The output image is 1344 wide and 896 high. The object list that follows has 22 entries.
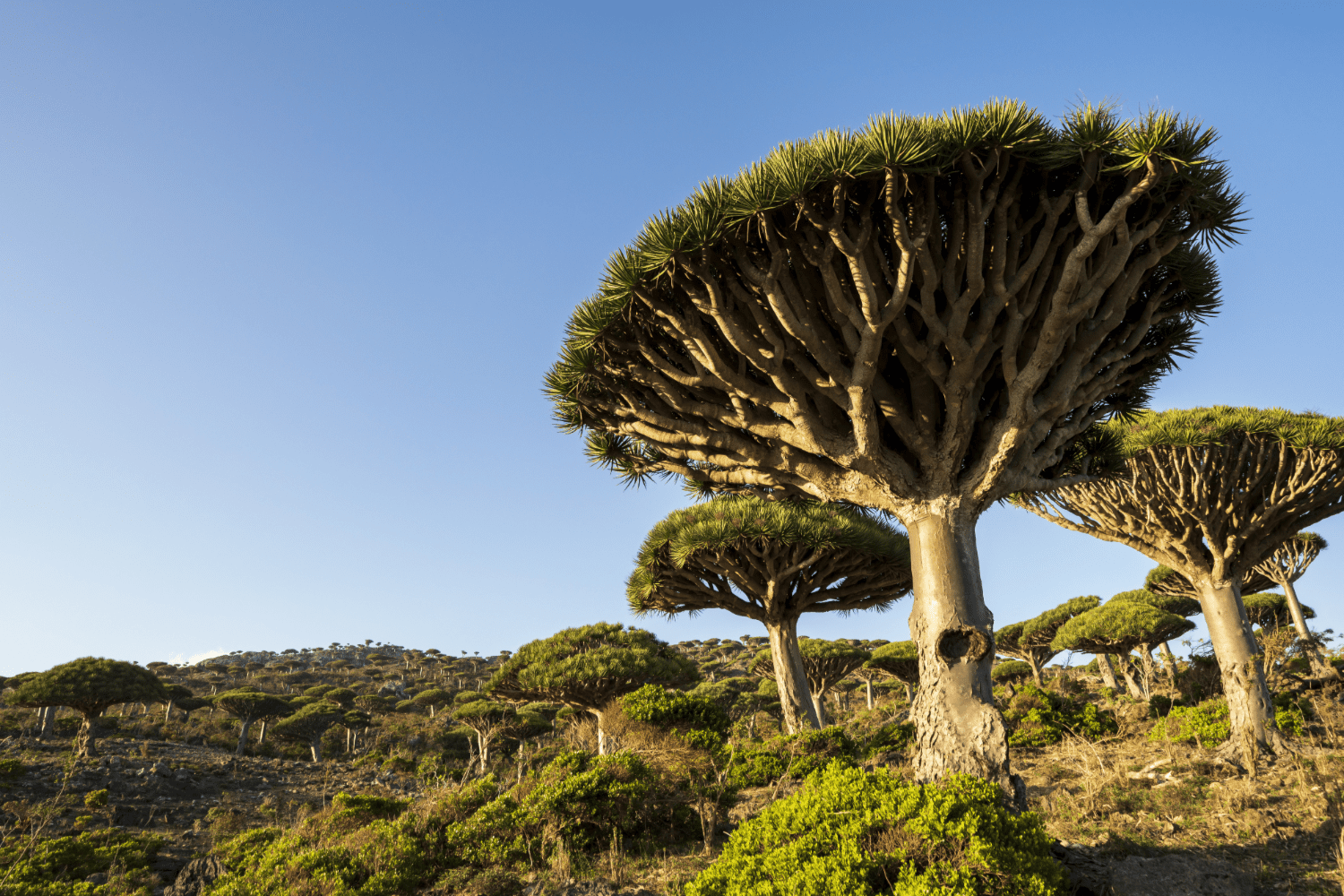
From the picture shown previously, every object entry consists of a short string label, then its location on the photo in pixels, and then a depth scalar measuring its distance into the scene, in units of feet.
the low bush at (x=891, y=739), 46.16
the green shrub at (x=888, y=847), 13.66
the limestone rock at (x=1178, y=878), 15.89
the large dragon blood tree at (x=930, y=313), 19.93
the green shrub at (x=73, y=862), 29.99
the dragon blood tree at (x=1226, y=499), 37.70
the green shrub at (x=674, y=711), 33.73
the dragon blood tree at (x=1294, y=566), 65.21
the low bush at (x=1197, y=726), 38.60
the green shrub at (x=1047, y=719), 44.09
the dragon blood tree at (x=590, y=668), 59.00
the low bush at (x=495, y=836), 23.38
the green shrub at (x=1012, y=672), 106.42
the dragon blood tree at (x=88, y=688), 91.66
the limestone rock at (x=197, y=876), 29.90
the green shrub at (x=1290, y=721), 37.99
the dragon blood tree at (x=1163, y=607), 87.76
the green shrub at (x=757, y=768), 34.12
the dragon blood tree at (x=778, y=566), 43.21
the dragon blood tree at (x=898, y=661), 93.61
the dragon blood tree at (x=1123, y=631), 82.64
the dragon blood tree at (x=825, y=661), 81.92
